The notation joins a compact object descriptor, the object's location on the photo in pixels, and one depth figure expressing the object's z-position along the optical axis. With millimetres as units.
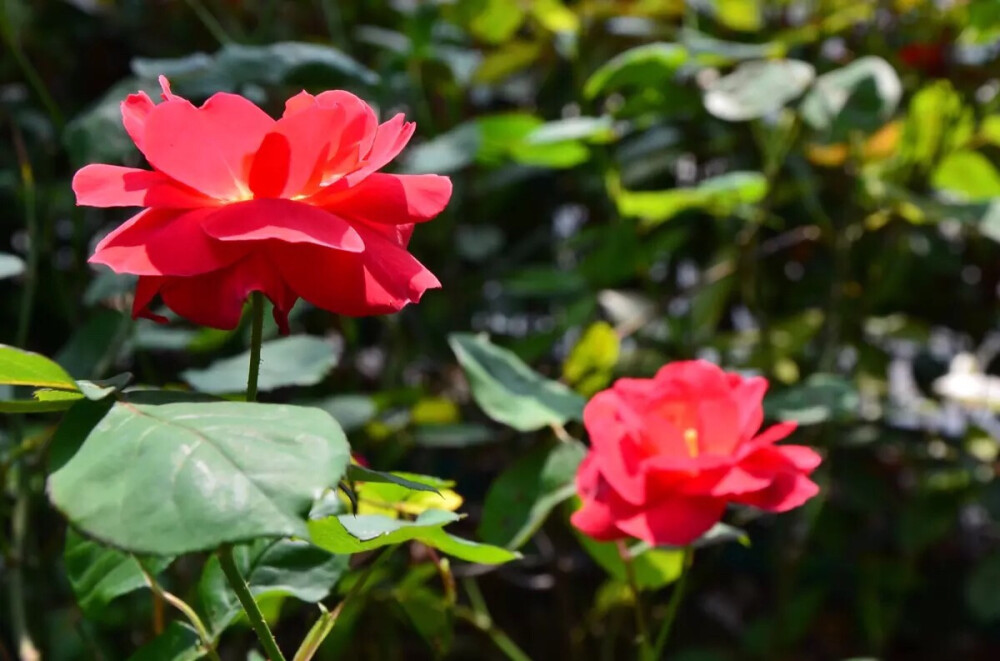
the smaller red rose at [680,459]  746
